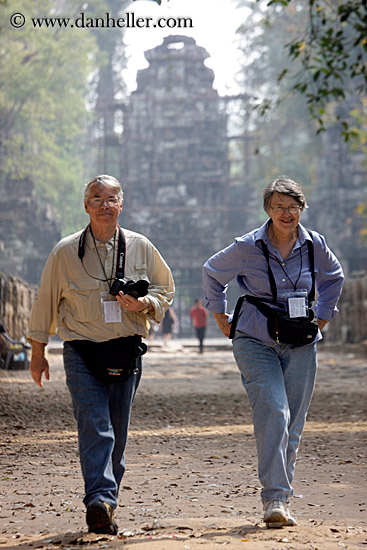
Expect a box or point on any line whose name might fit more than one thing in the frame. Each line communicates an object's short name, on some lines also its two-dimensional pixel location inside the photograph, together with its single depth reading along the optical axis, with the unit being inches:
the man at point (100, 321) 393.1
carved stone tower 4311.0
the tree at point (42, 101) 3757.4
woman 400.8
